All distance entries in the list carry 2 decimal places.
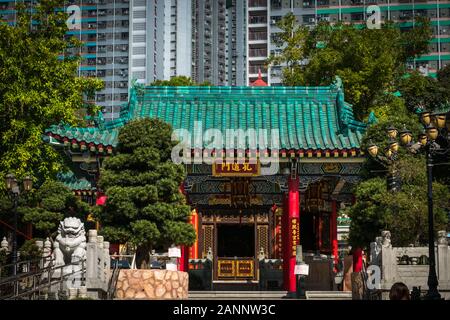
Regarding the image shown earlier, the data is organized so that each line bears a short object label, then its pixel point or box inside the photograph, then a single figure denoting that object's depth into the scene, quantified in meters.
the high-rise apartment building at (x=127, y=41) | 86.88
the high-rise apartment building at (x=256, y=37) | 90.88
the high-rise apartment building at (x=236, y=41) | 98.75
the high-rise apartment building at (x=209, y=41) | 95.75
